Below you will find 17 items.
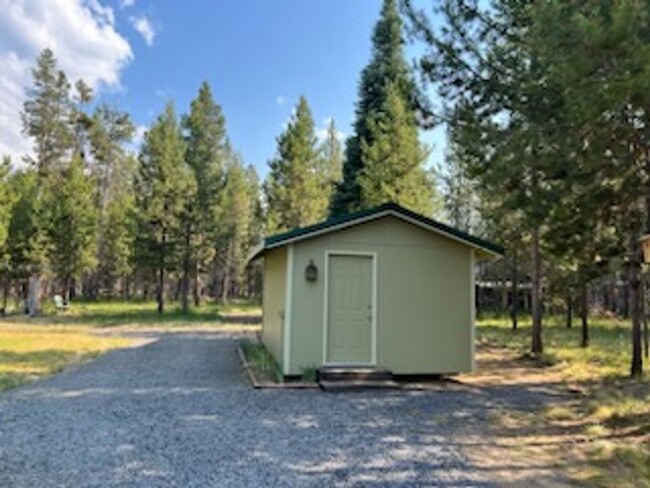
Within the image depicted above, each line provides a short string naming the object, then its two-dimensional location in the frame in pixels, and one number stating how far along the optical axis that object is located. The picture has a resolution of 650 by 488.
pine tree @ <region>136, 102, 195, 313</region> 22.95
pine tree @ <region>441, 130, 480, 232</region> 27.18
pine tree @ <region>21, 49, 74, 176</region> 30.86
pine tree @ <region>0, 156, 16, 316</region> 20.42
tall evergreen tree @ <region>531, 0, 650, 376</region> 4.41
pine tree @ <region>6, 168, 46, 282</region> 22.17
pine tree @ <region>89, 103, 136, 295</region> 33.34
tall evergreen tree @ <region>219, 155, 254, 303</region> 33.22
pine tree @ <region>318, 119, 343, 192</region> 35.37
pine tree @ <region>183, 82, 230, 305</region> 24.25
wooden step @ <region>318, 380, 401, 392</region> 7.62
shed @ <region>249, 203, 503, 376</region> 8.14
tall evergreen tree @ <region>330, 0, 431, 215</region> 19.16
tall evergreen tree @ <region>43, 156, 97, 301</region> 24.27
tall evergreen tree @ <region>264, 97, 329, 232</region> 23.22
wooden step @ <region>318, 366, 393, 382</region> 7.91
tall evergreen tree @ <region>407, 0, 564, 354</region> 6.36
